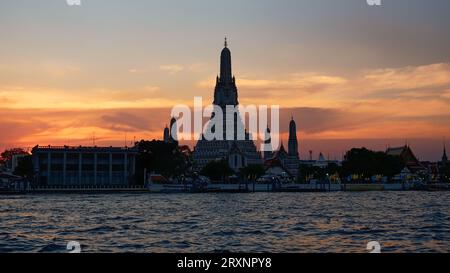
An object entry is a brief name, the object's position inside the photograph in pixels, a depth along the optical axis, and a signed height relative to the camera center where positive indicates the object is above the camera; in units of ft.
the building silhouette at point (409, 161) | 635.62 +17.66
